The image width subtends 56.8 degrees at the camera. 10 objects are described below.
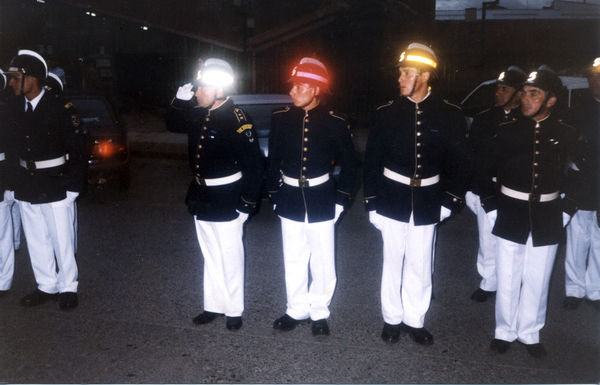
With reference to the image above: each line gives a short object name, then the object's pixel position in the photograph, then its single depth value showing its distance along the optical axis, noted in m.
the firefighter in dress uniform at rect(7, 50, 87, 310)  4.44
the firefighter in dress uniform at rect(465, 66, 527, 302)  4.69
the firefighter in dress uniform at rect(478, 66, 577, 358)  3.75
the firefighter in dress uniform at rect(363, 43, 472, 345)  3.87
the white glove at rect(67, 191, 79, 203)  4.58
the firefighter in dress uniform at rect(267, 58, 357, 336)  4.04
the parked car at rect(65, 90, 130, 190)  8.12
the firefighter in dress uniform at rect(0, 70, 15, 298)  4.65
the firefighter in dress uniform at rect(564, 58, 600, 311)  4.30
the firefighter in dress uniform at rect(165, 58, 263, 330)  4.08
